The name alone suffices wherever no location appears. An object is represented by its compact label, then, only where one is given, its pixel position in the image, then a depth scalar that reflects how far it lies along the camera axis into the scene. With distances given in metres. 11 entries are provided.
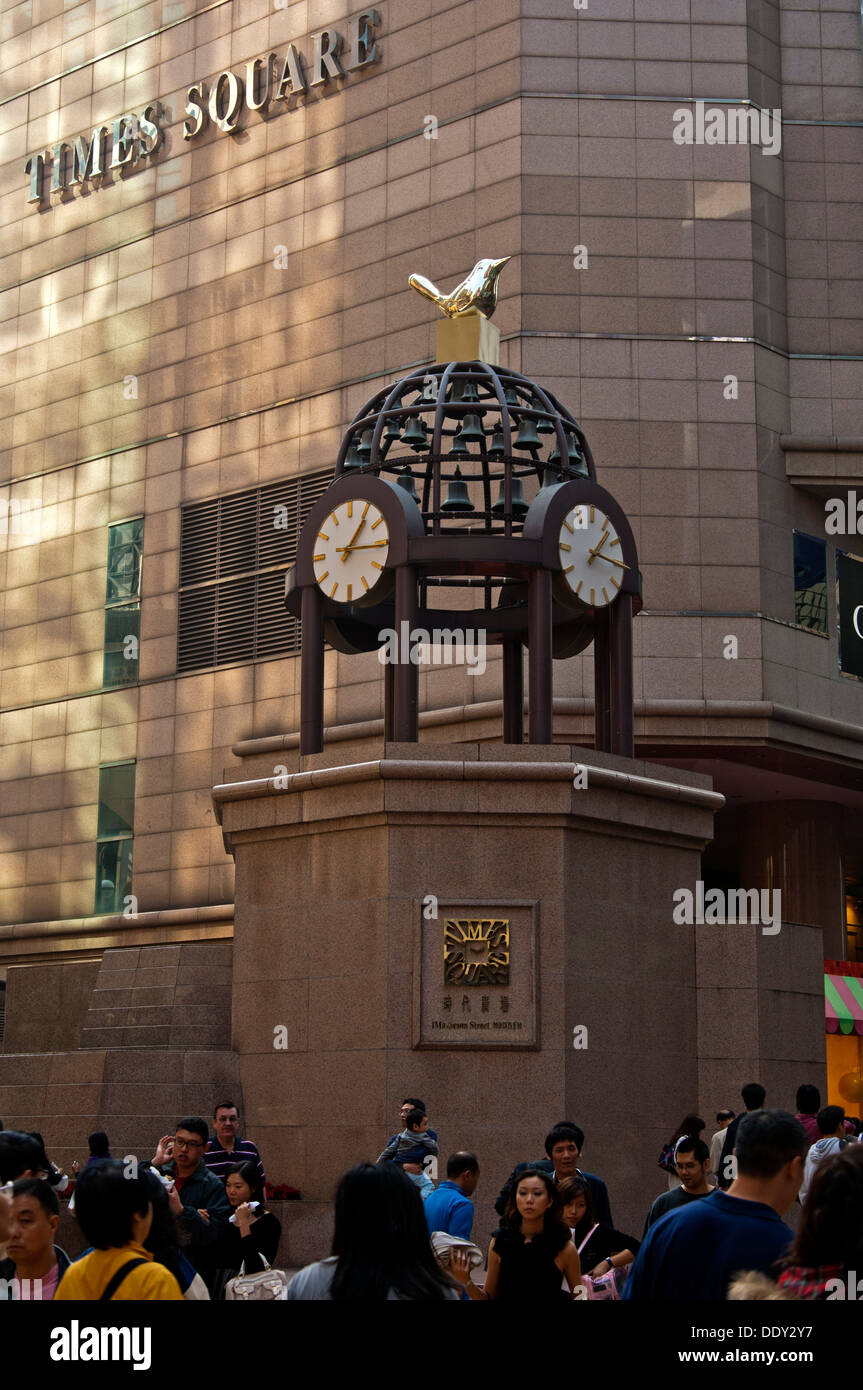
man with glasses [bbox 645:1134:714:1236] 10.18
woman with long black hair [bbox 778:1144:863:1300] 4.61
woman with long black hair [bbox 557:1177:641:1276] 10.59
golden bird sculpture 22.38
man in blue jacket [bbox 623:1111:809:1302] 5.71
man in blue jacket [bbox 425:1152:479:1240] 10.10
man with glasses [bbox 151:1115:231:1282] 10.89
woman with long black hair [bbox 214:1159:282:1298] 9.74
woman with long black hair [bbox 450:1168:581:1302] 8.47
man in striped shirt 13.40
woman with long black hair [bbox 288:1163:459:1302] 5.82
